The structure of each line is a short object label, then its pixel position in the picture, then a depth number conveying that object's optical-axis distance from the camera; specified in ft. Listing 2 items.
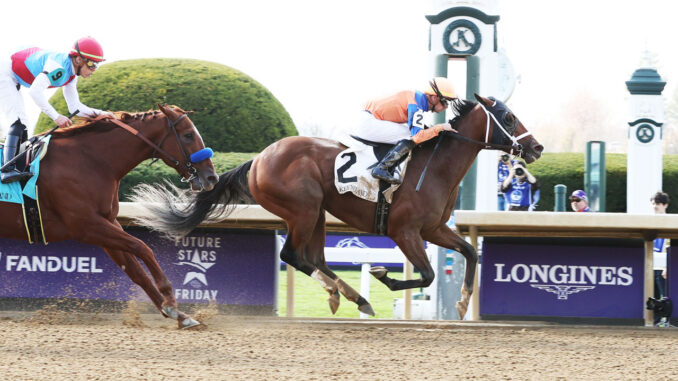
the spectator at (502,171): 67.31
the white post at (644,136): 90.53
